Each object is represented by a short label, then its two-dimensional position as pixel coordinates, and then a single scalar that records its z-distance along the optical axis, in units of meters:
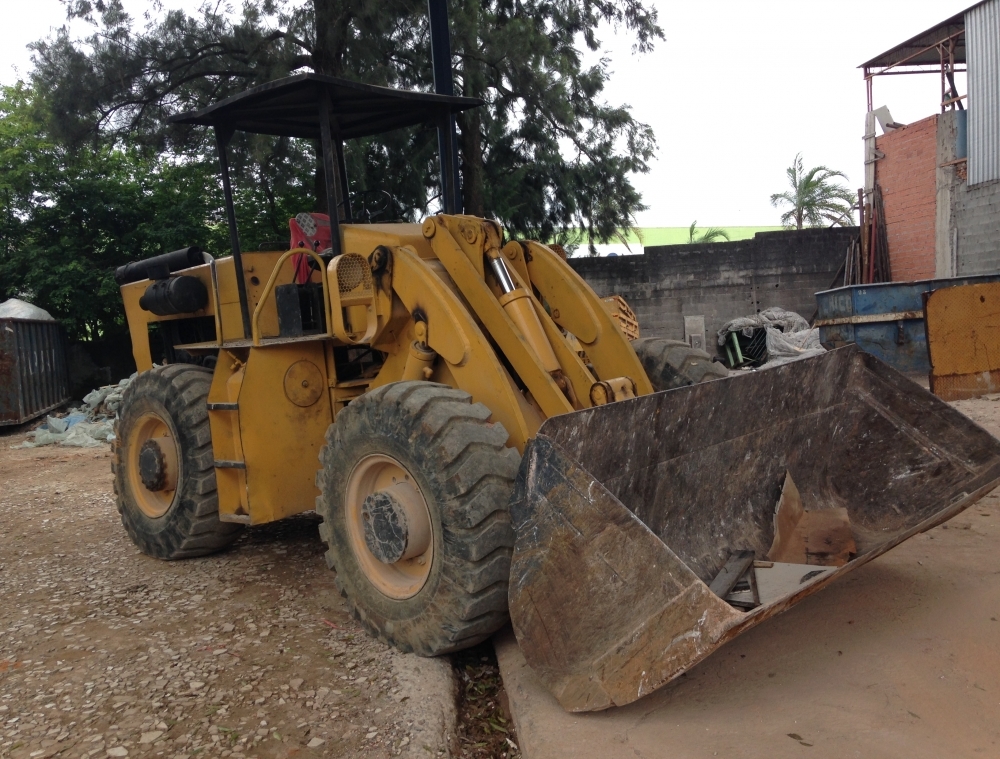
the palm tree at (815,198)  31.03
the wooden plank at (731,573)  3.70
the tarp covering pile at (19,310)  15.92
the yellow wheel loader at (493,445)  3.04
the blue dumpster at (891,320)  11.98
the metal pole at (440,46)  9.67
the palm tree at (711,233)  33.69
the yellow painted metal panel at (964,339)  8.95
